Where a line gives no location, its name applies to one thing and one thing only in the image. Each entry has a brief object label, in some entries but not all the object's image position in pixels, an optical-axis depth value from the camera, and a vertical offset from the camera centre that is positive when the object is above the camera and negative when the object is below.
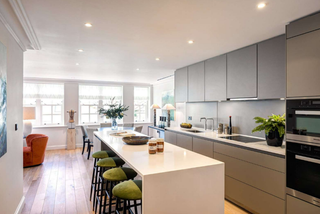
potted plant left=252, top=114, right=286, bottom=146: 2.54 -0.26
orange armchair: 4.89 -1.07
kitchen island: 1.45 -0.58
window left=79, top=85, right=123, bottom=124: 7.46 +0.32
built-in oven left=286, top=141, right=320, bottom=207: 1.99 -0.65
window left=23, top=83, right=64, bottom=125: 6.77 +0.26
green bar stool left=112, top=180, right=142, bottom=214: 1.76 -0.75
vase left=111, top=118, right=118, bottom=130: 4.60 -0.35
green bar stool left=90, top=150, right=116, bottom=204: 3.00 -0.71
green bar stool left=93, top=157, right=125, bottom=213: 2.56 -0.71
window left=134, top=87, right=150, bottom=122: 8.36 +0.19
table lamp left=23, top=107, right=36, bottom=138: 5.46 -0.27
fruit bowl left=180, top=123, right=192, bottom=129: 4.53 -0.39
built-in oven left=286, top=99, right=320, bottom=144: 2.00 -0.11
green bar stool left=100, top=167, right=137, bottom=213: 2.14 -0.73
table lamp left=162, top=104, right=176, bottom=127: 5.49 +0.04
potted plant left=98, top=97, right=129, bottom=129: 4.55 -0.13
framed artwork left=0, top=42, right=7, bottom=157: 1.95 +0.08
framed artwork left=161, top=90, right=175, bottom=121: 6.54 +0.32
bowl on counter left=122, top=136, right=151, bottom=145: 2.56 -0.42
